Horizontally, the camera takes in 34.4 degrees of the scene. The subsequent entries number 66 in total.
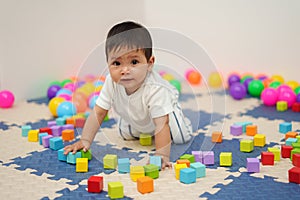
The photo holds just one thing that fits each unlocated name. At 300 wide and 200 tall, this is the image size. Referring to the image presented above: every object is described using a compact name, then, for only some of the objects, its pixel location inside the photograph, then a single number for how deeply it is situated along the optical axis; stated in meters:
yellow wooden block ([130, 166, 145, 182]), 1.19
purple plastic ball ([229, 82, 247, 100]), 2.03
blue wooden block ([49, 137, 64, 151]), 1.43
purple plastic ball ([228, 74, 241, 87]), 2.24
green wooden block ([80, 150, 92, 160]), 1.34
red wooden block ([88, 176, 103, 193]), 1.11
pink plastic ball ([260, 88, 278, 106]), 1.91
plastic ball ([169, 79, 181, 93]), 2.12
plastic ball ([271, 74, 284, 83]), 2.16
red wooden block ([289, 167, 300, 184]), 1.13
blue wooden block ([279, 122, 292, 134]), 1.55
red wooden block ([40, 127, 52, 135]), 1.58
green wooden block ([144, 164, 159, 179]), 1.19
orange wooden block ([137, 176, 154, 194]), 1.10
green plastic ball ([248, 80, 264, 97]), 2.06
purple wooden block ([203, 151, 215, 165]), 1.29
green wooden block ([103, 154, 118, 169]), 1.27
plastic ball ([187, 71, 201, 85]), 2.36
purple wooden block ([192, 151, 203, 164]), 1.30
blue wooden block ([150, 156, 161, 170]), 1.26
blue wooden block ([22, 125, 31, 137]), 1.59
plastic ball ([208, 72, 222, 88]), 1.95
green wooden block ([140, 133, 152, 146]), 1.49
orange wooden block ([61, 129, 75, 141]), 1.53
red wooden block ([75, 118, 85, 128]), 1.58
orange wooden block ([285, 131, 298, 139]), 1.46
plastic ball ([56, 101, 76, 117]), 1.81
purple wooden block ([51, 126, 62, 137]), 1.59
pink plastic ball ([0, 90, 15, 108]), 1.96
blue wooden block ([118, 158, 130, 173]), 1.25
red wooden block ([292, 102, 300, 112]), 1.82
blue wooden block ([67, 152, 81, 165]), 1.31
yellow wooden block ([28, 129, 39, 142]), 1.54
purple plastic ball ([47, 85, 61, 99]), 2.11
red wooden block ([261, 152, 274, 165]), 1.26
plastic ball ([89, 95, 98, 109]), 1.88
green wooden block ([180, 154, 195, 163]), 1.27
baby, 1.27
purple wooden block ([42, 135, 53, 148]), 1.47
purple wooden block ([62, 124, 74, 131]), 1.61
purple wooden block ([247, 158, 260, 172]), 1.22
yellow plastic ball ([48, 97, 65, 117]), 1.84
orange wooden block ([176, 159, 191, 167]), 1.24
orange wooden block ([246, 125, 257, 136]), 1.54
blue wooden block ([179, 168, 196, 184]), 1.15
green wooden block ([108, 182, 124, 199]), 1.07
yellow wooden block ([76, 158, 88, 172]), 1.25
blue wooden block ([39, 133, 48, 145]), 1.50
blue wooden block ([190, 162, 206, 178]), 1.19
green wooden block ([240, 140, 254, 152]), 1.38
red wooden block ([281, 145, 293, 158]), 1.31
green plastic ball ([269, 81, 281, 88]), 2.03
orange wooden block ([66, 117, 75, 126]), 1.69
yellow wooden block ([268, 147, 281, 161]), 1.29
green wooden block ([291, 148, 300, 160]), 1.29
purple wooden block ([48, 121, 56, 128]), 1.70
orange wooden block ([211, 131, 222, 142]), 1.48
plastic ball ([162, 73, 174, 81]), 2.15
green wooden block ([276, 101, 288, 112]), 1.83
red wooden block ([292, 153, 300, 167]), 1.23
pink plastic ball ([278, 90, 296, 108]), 1.87
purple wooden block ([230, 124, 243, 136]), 1.55
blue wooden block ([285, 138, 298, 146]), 1.40
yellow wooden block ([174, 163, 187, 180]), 1.19
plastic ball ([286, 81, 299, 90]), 2.06
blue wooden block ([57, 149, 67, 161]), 1.33
